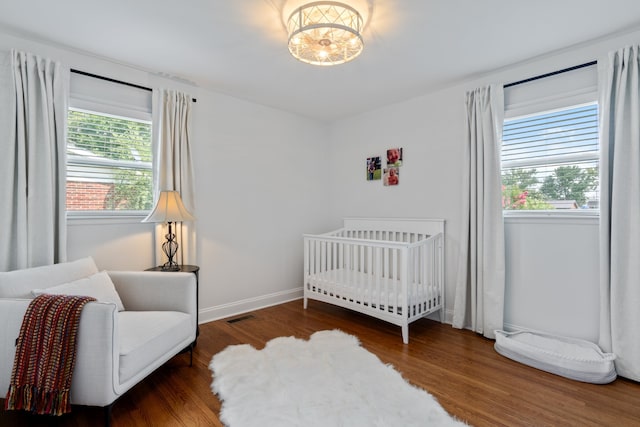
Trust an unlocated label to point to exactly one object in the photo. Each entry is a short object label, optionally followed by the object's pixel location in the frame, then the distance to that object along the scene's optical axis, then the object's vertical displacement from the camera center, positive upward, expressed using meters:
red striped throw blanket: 1.45 -0.72
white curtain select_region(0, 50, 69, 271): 2.09 +0.33
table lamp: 2.48 -0.01
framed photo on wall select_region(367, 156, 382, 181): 3.68 +0.52
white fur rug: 1.62 -1.07
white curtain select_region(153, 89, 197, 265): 2.78 +0.48
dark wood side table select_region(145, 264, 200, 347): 2.53 -0.48
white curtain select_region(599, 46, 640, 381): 2.04 +0.03
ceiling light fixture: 1.76 +1.06
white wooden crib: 2.68 -0.60
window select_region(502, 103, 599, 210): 2.37 +0.43
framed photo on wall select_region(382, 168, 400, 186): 3.50 +0.41
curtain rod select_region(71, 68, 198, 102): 2.44 +1.08
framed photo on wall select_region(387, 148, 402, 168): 3.47 +0.62
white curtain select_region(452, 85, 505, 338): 2.63 -0.07
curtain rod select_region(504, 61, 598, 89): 2.29 +1.09
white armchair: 1.50 -0.67
